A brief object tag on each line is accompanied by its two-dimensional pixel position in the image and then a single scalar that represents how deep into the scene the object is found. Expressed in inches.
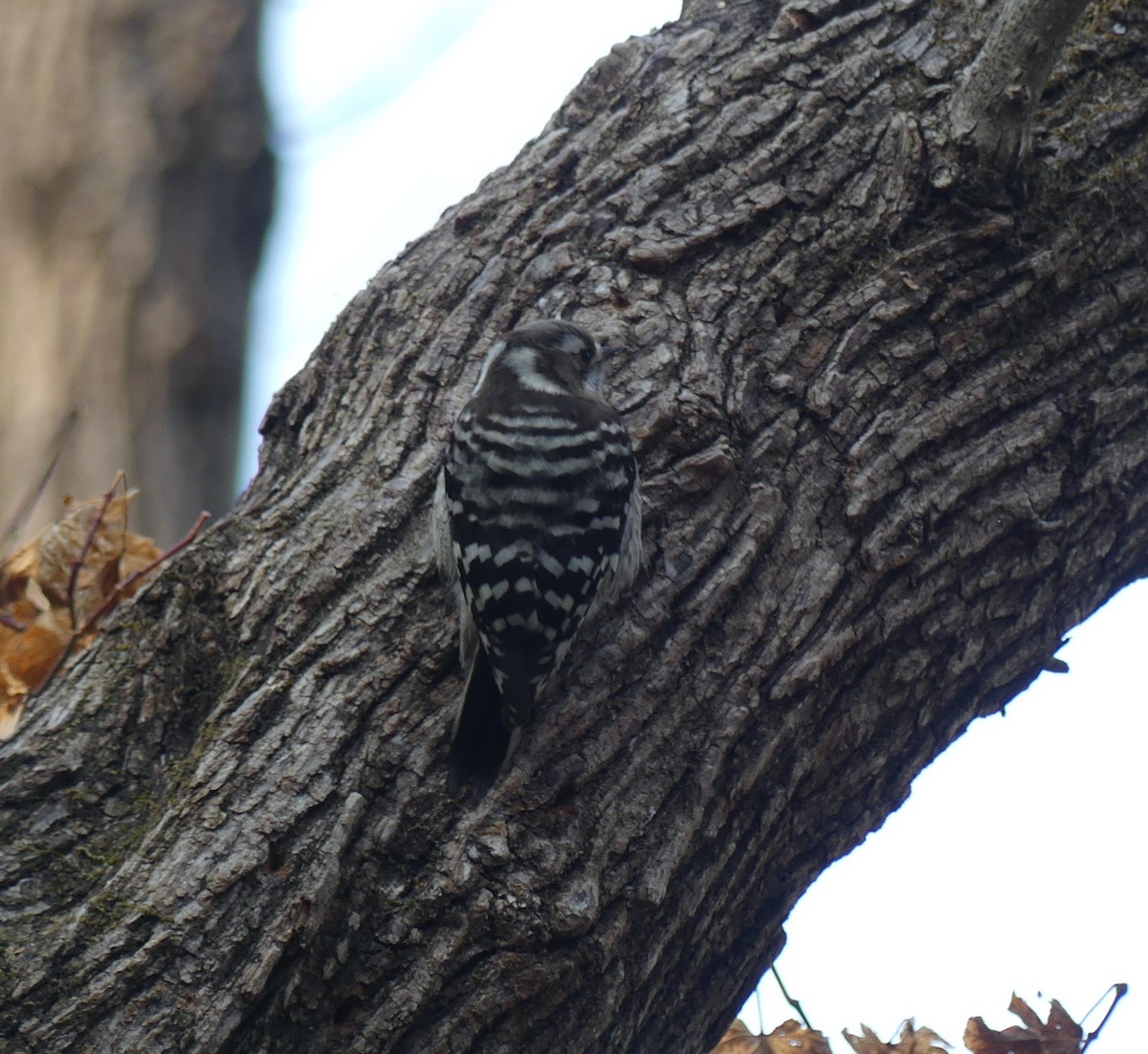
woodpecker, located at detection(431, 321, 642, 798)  228.4
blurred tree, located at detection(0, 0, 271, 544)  413.4
